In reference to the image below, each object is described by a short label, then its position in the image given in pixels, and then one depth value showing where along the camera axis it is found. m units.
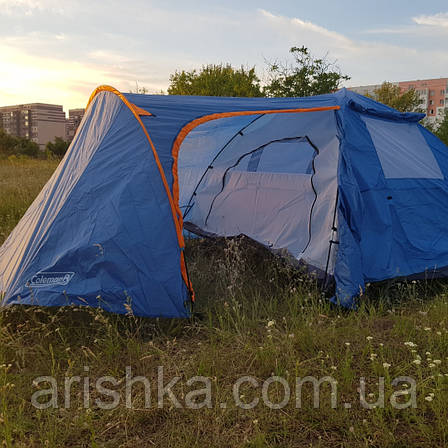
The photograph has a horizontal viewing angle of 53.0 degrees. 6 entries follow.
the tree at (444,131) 16.99
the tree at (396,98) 26.28
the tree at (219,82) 17.62
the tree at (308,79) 16.91
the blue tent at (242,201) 3.12
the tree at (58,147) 31.47
